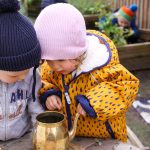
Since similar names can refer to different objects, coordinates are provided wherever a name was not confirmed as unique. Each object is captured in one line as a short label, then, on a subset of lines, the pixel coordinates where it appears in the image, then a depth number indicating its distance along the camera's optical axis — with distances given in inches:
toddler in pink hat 53.2
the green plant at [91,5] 193.9
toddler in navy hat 49.6
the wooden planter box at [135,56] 151.8
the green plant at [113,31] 155.0
